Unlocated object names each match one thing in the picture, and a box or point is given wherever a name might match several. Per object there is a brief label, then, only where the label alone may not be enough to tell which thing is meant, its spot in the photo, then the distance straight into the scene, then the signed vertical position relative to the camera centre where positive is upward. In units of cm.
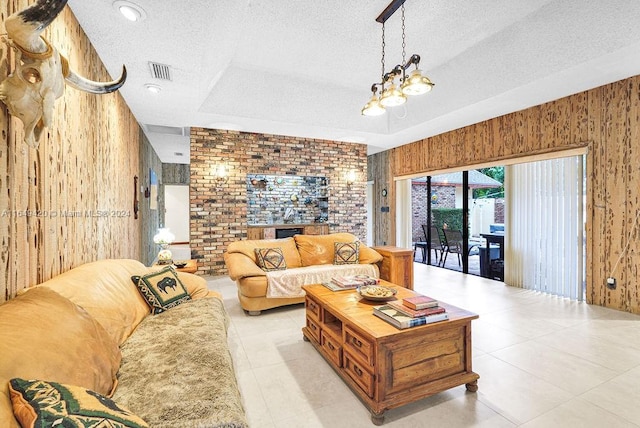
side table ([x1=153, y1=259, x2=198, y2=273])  347 -65
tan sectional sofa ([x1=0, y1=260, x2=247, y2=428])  102 -71
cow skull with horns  121 +70
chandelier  234 +105
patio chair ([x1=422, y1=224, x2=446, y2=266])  622 -58
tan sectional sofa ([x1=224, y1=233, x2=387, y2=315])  338 -63
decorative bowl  229 -64
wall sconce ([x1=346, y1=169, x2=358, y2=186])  686 +87
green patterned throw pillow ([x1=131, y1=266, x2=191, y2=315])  230 -63
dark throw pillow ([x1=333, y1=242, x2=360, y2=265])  418 -59
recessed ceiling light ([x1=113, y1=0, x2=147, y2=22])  213 +155
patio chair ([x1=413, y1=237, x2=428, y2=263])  670 -76
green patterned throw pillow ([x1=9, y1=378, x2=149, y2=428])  71 -50
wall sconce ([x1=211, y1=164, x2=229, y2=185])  557 +77
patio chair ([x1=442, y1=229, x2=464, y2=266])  577 -55
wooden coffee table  171 -92
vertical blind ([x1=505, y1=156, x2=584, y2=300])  393 -20
